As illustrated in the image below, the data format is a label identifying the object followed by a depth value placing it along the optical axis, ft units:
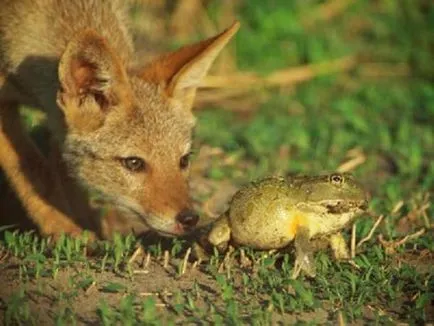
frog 31.40
